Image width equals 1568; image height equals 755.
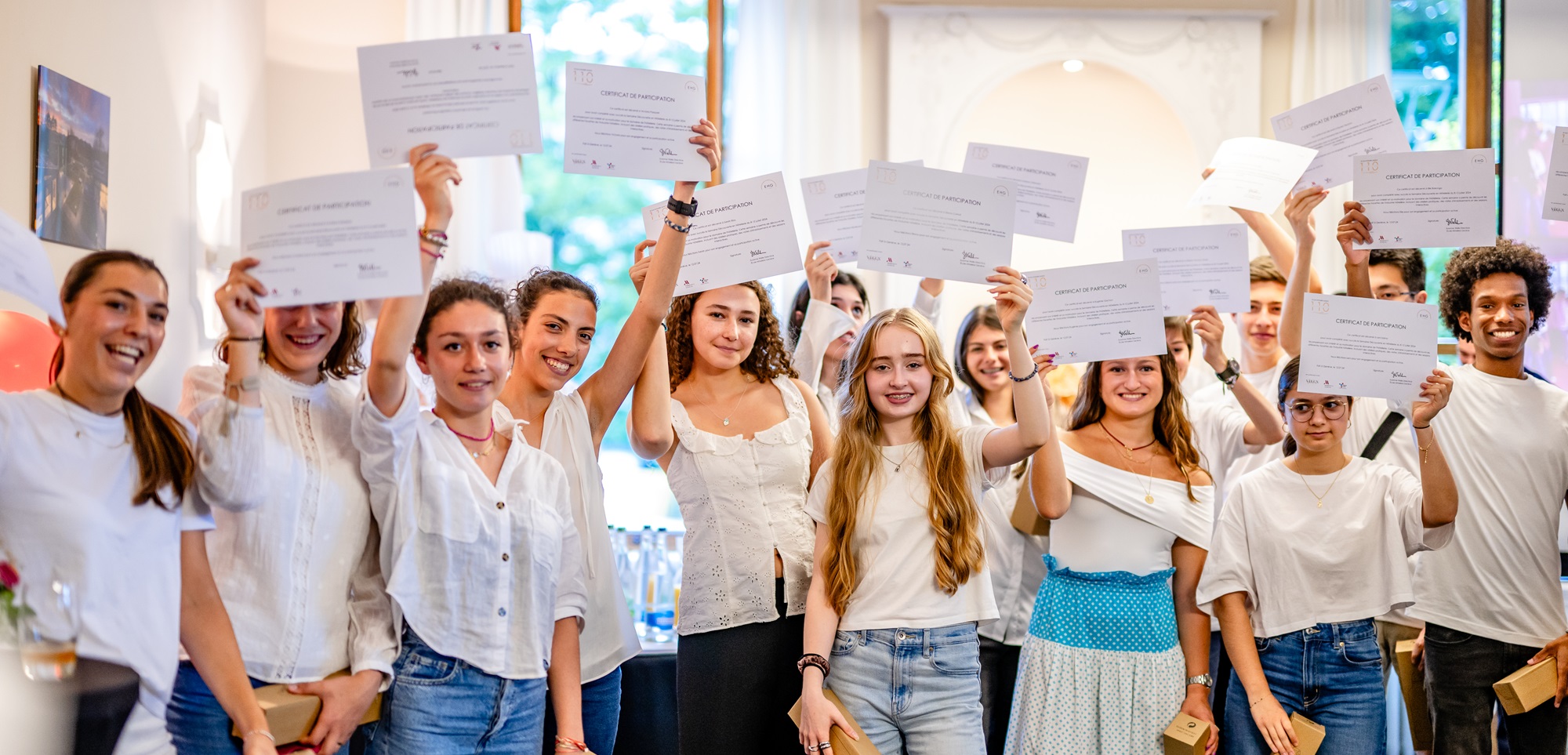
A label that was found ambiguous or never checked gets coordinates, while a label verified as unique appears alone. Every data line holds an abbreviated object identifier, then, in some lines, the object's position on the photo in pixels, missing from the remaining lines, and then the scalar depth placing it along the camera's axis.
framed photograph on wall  2.96
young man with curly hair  2.59
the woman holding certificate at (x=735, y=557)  2.42
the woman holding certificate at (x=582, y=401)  2.25
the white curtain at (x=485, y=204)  5.01
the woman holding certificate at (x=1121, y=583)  2.38
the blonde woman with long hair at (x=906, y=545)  2.22
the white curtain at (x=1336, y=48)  5.20
